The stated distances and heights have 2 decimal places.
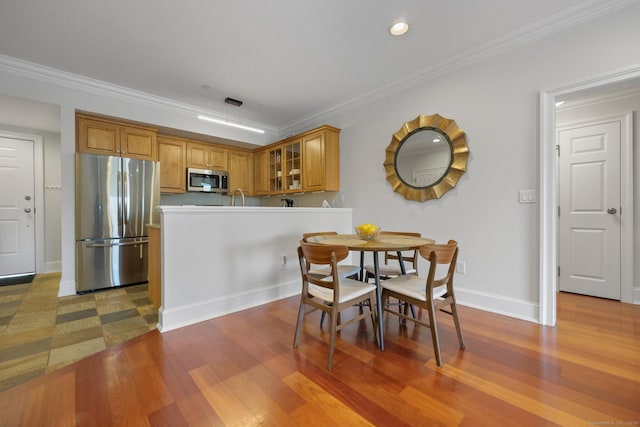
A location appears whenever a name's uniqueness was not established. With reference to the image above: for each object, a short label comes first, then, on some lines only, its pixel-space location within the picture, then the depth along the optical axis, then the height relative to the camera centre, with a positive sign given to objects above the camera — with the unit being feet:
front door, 13.34 +0.32
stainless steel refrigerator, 10.46 -0.19
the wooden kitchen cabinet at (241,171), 16.21 +2.55
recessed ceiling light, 7.44 +5.26
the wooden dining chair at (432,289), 5.59 -1.82
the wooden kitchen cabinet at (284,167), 14.42 +2.54
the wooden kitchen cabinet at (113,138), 10.87 +3.24
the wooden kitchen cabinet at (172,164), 13.52 +2.55
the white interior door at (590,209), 9.52 +0.03
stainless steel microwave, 14.28 +1.78
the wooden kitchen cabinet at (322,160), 12.76 +2.55
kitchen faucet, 16.25 +0.97
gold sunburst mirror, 9.18 +2.00
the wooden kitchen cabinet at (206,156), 14.48 +3.17
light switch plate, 7.75 +0.42
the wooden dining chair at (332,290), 5.55 -1.84
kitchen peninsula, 7.45 -1.50
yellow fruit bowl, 7.25 -0.56
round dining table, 5.99 -0.79
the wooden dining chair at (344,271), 7.35 -1.69
